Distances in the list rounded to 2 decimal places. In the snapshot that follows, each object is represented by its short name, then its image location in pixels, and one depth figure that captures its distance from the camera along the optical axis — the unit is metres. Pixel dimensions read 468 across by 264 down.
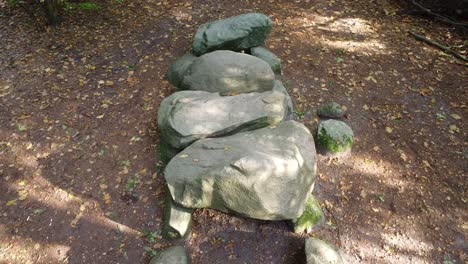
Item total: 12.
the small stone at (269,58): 5.34
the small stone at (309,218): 3.66
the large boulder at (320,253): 3.25
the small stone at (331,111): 4.88
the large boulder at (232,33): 5.25
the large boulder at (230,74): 4.52
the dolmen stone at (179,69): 5.17
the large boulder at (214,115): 3.94
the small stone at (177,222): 3.60
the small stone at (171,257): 3.36
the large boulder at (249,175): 3.33
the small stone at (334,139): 4.37
